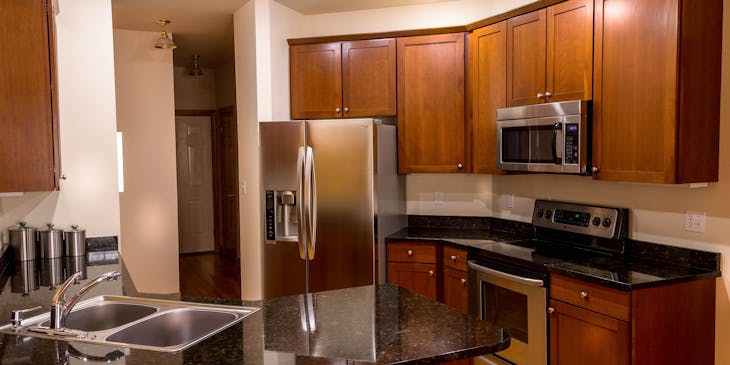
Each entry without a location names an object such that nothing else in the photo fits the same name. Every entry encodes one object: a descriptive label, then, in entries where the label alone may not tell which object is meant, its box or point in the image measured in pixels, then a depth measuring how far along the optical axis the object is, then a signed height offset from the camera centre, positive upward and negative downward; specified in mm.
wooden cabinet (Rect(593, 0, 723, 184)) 2680 +296
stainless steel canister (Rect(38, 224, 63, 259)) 3158 -452
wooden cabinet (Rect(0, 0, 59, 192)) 2418 +245
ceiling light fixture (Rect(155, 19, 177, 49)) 4941 +983
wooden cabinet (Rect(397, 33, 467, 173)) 4164 +354
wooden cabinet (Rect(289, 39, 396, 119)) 4328 +561
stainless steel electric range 3180 -642
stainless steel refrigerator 3986 -322
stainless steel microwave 3160 +84
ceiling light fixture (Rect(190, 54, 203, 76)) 7147 +1071
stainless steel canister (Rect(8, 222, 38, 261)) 3084 -435
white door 8039 -322
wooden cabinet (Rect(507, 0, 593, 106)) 3162 +562
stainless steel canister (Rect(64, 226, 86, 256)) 3242 -462
